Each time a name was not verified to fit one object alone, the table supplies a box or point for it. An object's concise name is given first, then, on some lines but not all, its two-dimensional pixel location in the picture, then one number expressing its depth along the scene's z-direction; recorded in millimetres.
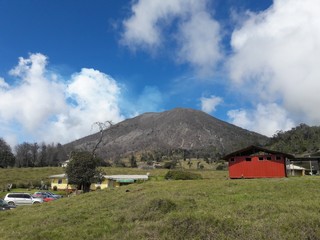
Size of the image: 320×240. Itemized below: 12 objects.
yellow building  51006
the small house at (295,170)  49620
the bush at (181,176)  36981
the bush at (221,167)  80284
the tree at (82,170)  34921
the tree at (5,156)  87927
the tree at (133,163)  97183
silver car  30846
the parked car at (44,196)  34623
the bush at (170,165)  87972
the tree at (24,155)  94876
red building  33385
